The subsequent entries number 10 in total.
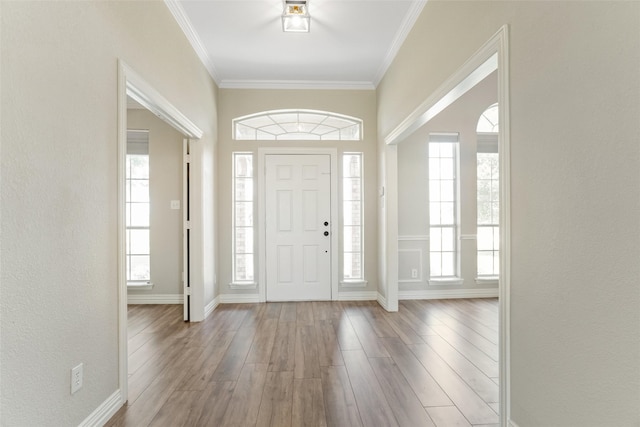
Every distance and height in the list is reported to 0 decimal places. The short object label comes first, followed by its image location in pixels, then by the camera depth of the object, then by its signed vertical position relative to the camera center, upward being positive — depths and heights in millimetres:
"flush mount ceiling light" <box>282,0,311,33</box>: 2723 +1801
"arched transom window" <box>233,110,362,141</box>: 4484 +1266
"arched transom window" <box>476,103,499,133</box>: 4691 +1405
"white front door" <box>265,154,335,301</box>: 4410 -164
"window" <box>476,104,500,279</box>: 4695 +355
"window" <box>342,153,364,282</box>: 4512 -38
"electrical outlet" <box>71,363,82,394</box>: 1579 -838
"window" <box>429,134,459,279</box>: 4633 +81
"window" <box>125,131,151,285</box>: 4465 -82
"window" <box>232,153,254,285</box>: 4434 -38
